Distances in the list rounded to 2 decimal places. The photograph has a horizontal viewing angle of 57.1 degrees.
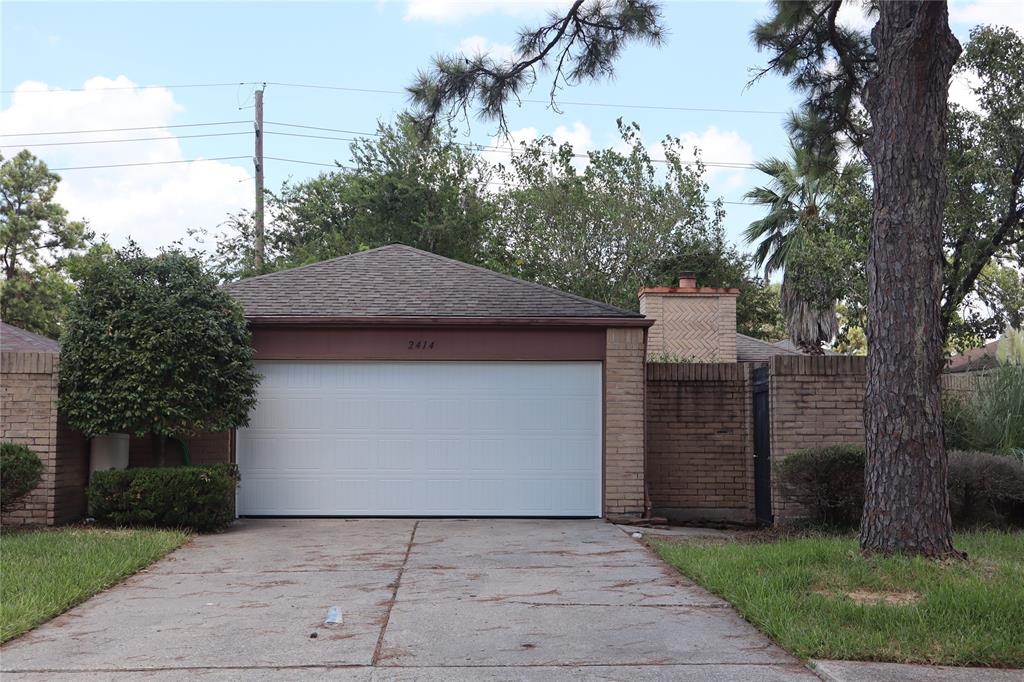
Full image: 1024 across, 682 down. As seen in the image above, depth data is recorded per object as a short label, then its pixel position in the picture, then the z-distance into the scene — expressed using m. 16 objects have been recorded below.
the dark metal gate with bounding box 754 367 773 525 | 12.67
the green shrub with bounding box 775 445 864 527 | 10.52
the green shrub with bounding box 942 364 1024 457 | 11.95
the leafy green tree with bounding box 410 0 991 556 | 7.60
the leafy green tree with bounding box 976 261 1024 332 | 20.85
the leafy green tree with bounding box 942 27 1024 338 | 14.86
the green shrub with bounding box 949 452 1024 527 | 10.34
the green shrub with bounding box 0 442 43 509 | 10.09
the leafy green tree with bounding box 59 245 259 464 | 11.14
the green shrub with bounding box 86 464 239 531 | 11.02
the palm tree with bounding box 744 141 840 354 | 23.84
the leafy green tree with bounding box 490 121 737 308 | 27.09
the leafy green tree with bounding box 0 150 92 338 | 30.02
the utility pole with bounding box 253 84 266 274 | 23.92
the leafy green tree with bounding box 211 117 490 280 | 31.73
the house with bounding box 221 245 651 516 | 13.02
